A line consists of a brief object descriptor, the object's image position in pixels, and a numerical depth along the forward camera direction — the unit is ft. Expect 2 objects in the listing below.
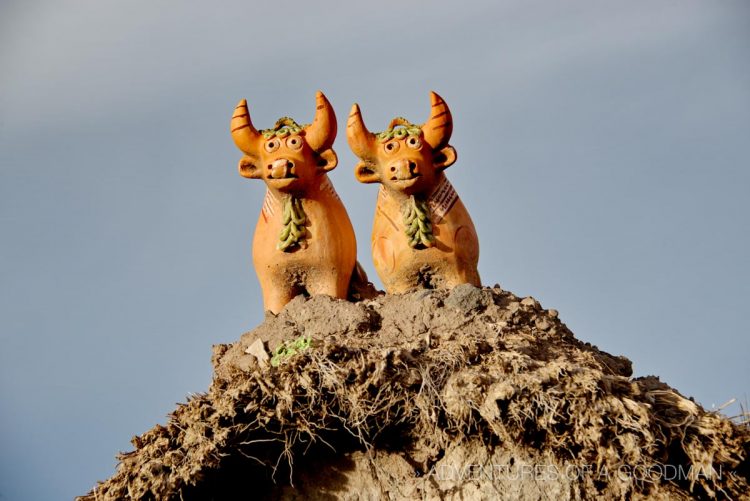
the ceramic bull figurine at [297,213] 51.21
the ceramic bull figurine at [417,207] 51.44
